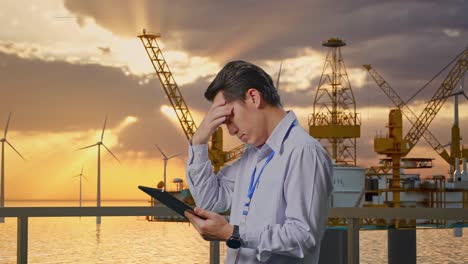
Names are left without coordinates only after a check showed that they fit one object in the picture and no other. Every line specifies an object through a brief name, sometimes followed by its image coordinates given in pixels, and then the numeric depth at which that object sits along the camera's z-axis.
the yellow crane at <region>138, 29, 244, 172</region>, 56.69
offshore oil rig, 46.59
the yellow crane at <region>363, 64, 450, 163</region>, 68.44
